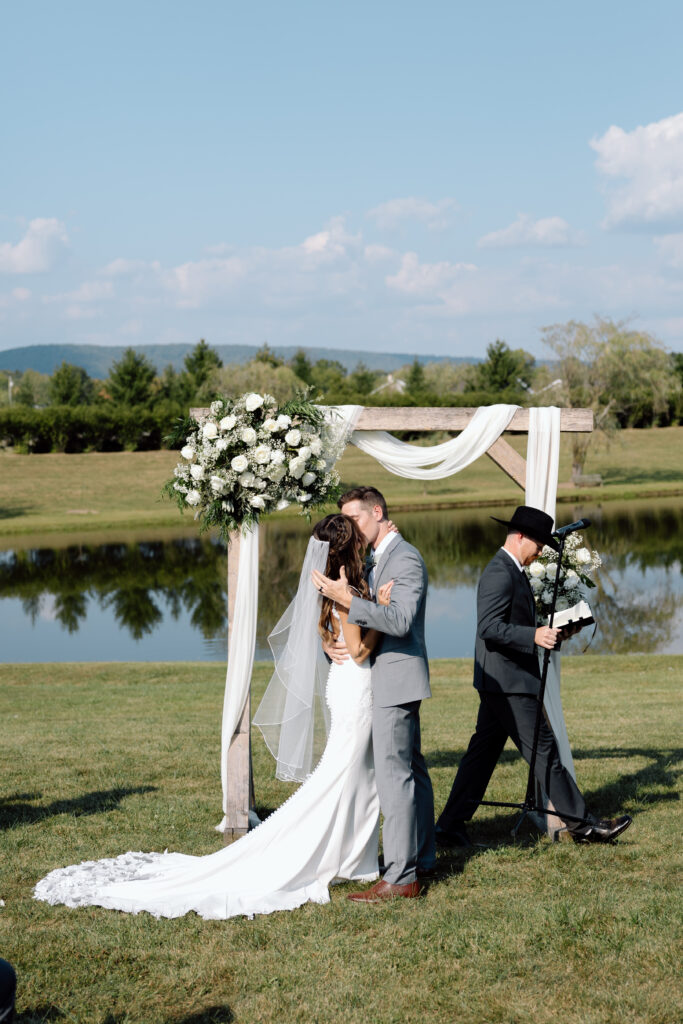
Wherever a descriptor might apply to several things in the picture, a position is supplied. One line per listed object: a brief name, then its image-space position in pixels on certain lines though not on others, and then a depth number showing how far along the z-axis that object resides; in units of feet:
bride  19.67
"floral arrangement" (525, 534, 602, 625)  24.95
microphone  22.81
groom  19.67
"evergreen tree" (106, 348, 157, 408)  235.20
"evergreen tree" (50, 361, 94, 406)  236.43
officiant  22.77
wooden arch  24.41
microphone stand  22.47
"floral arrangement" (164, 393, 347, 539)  23.44
